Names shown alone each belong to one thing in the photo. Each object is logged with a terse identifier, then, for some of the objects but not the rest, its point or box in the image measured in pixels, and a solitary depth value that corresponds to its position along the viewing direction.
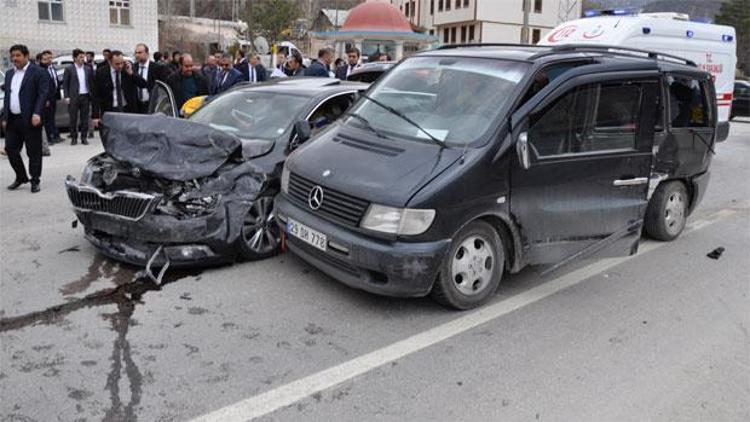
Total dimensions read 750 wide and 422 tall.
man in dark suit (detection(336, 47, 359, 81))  13.64
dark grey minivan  4.37
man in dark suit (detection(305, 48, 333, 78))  12.96
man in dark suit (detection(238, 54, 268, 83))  14.12
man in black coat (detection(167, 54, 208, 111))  12.30
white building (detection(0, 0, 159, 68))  31.23
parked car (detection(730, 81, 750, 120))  24.64
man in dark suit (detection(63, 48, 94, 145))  13.12
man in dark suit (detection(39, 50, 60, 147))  12.58
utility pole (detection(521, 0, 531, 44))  25.19
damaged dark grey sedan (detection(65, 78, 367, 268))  5.06
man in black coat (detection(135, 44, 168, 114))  13.41
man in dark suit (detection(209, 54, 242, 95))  13.14
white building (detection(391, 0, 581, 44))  56.69
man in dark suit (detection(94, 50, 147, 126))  12.97
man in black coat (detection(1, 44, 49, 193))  8.23
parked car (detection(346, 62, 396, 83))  11.93
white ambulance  11.62
